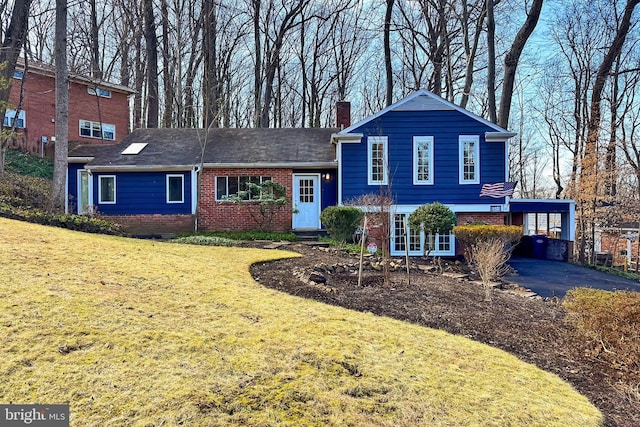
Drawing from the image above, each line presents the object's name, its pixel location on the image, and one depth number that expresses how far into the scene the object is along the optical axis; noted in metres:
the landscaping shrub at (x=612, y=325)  4.18
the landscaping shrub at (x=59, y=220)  9.62
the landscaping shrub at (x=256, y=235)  13.19
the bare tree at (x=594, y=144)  15.92
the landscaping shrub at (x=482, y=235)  11.10
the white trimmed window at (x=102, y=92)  23.69
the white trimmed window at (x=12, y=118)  21.06
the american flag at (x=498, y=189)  12.76
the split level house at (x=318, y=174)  14.06
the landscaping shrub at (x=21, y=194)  11.19
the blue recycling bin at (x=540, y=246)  16.50
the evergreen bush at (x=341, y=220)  12.07
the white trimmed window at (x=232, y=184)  15.07
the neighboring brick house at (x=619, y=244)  15.51
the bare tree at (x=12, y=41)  13.41
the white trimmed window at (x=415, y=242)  13.83
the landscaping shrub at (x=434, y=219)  11.60
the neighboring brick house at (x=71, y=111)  21.19
